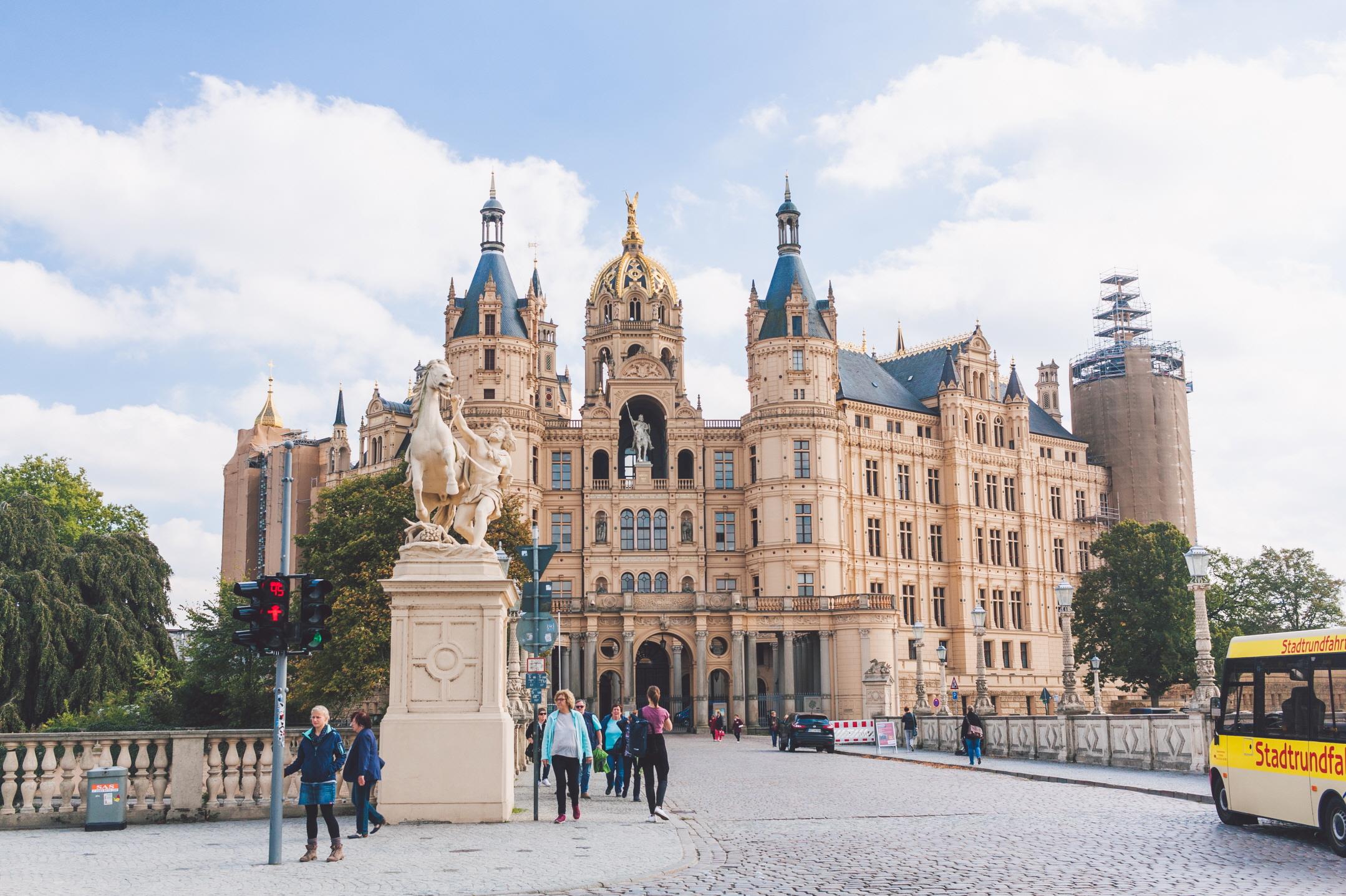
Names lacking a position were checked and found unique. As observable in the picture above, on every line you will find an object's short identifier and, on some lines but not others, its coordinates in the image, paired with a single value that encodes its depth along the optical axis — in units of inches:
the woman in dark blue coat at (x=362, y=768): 597.9
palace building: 2844.5
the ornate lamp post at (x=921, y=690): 1899.6
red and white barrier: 2048.5
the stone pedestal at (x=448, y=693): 672.4
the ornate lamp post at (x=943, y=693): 2293.1
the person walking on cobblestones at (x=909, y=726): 1819.6
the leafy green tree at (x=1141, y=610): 2945.4
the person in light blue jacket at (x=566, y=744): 713.6
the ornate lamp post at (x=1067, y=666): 1396.4
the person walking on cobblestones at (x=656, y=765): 734.5
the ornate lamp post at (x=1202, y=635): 1206.3
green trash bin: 653.9
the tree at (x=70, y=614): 1851.6
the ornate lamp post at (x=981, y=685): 1683.1
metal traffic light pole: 530.3
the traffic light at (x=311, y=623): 534.6
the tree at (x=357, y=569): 1781.5
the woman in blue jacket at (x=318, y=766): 558.9
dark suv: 1812.3
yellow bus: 593.3
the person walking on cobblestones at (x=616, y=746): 900.0
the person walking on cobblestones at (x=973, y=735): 1375.5
